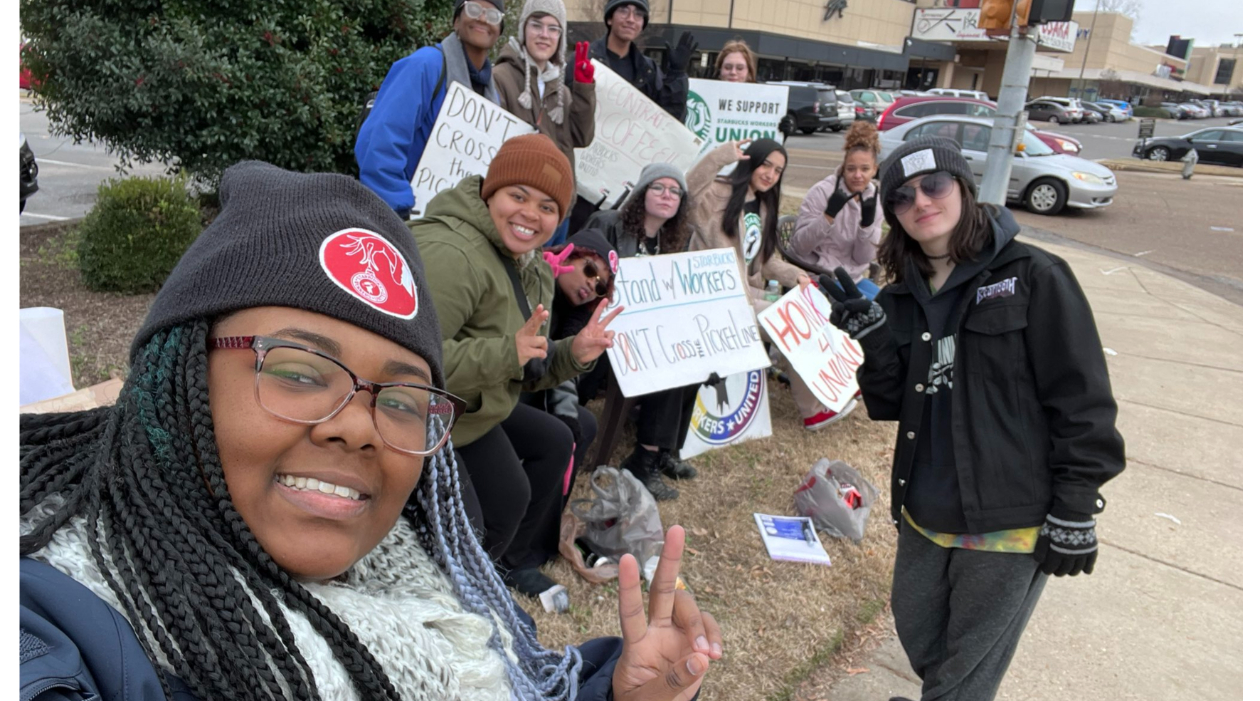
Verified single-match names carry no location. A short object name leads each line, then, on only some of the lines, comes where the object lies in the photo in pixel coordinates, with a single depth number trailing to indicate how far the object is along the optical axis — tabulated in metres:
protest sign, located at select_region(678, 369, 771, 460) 4.71
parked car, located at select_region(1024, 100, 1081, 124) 43.03
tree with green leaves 5.07
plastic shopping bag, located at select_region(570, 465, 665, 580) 3.46
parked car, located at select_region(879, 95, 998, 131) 20.56
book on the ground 3.68
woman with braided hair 0.87
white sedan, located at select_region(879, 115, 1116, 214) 14.74
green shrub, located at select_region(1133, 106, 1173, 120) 53.53
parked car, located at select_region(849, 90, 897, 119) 32.56
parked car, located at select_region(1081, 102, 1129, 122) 46.97
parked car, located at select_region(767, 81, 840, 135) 28.27
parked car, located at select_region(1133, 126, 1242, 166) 25.69
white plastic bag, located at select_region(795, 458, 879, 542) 3.90
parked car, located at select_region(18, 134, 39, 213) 7.60
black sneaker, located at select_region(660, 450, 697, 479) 4.42
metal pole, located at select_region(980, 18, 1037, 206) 5.78
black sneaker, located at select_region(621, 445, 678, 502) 4.18
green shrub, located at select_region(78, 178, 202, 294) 5.30
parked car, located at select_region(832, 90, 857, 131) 29.96
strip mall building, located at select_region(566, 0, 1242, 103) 35.50
